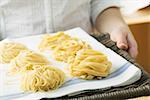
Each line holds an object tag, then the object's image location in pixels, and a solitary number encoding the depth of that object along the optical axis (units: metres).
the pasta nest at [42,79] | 0.62
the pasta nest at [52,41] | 0.78
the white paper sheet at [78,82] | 0.61
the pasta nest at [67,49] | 0.73
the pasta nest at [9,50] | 0.74
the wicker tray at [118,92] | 0.59
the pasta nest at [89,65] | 0.65
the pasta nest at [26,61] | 0.68
